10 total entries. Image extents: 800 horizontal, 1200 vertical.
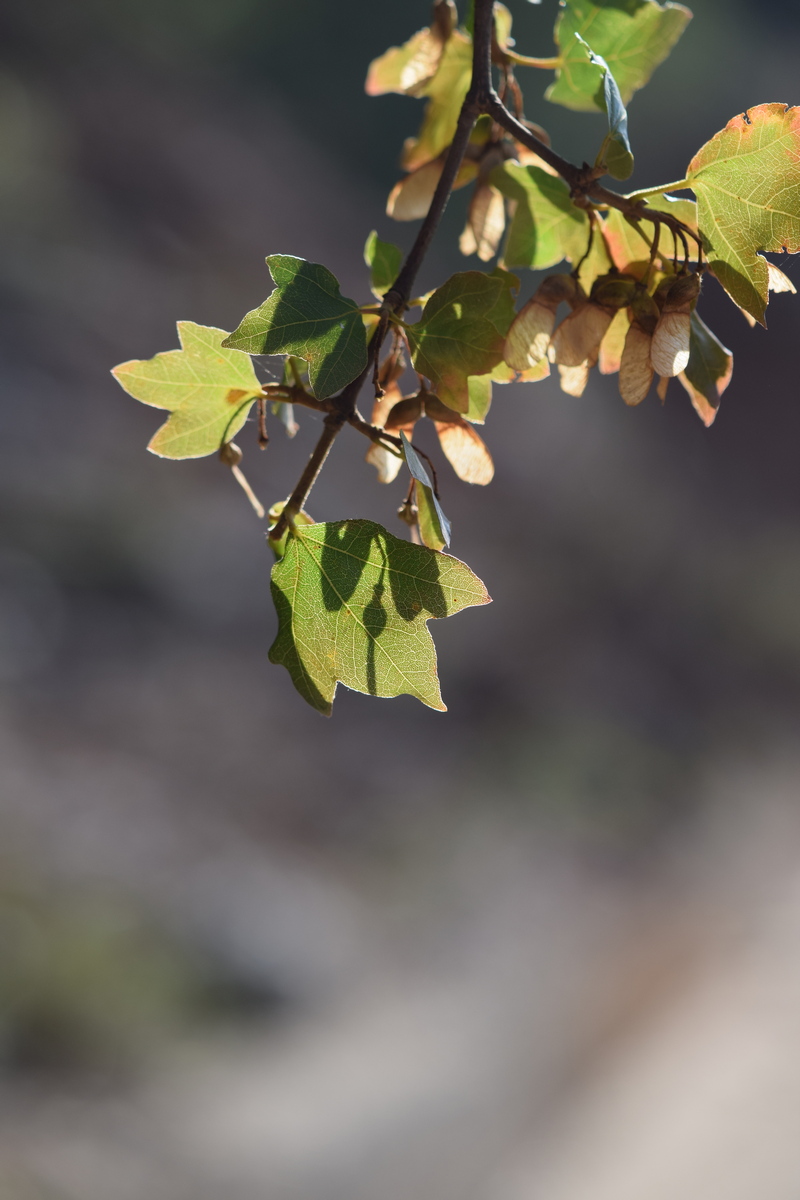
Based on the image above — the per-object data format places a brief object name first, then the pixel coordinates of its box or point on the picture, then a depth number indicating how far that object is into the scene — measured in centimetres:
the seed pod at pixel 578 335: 122
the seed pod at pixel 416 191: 128
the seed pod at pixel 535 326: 122
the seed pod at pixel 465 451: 123
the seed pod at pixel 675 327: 120
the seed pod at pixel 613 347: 124
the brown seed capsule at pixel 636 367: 121
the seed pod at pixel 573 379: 123
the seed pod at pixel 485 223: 127
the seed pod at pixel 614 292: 122
